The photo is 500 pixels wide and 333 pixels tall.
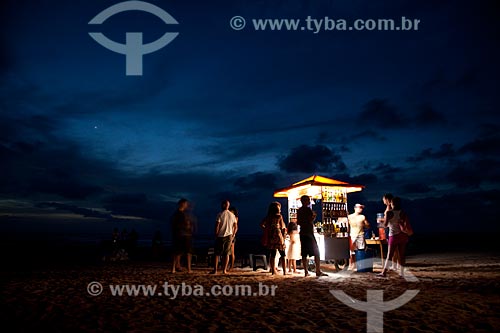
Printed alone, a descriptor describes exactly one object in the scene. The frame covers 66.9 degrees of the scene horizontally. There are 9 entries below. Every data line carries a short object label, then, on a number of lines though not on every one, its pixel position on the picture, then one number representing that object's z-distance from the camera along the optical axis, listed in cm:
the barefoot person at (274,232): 870
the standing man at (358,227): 942
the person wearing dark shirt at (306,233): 830
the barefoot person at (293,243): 925
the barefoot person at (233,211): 958
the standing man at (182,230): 908
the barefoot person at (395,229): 791
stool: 1017
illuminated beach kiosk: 953
